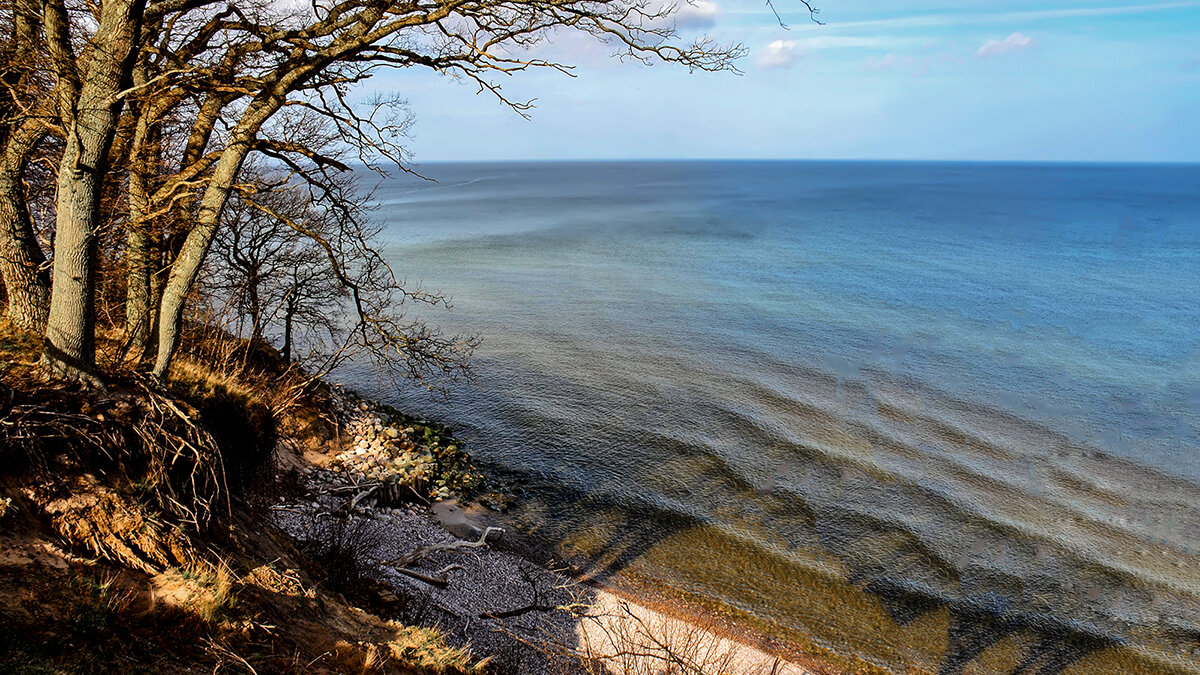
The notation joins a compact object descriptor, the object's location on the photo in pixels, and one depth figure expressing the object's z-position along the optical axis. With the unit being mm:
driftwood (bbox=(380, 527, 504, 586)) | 13422
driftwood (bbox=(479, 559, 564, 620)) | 13031
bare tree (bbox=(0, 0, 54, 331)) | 9594
